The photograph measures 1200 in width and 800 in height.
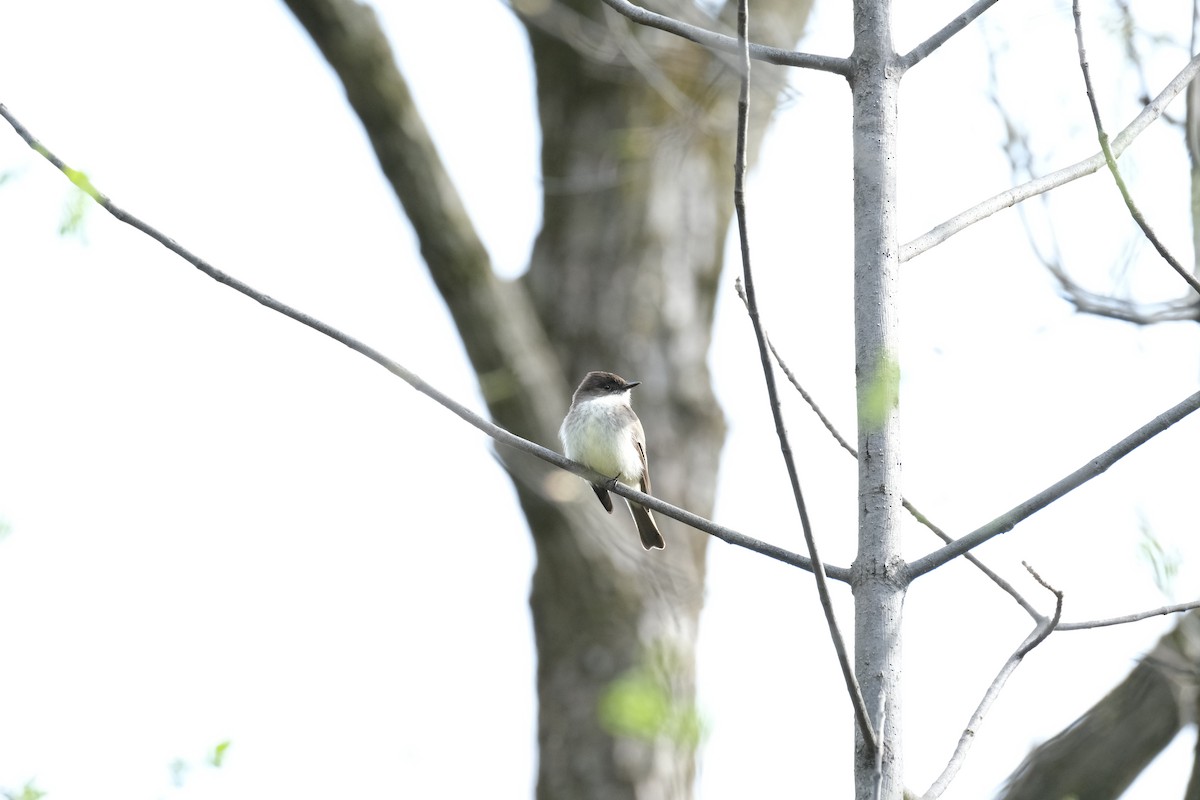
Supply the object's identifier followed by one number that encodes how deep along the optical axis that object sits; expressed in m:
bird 11.35
